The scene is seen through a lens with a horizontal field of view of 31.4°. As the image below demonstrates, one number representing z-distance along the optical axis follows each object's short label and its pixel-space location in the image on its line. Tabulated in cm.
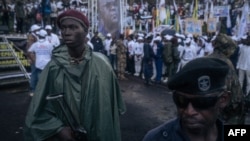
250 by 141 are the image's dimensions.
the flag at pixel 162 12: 1964
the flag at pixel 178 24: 1997
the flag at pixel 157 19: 2008
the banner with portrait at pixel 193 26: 1756
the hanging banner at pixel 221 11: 1859
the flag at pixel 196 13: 1991
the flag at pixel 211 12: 1967
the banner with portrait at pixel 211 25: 1780
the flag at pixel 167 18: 2062
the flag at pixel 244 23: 1426
